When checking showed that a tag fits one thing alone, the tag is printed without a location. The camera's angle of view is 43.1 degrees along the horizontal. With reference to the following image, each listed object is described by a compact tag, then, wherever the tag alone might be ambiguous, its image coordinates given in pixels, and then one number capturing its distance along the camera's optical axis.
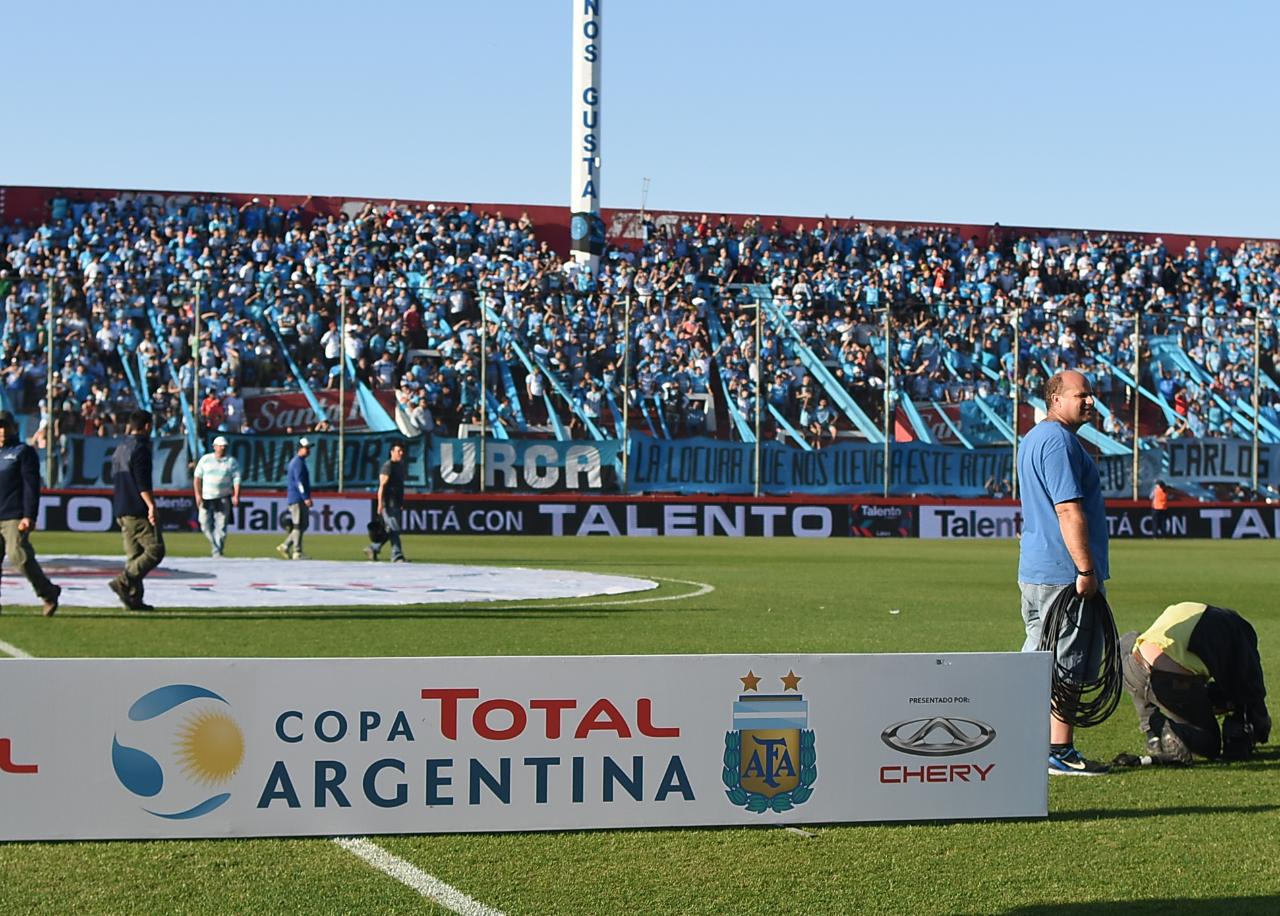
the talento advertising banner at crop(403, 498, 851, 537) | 36.72
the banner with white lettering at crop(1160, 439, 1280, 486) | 39.97
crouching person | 8.63
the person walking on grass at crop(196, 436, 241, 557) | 23.54
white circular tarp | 17.66
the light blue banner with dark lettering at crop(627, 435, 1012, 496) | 38.09
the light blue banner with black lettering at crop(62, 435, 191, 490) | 34.94
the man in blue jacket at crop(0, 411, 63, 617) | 14.35
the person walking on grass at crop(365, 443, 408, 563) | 24.33
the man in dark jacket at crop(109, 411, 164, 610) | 15.18
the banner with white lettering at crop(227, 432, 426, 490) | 36.34
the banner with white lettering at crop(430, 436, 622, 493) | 37.09
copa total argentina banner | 5.97
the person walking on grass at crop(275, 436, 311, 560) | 25.34
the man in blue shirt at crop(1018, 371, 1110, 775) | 7.74
